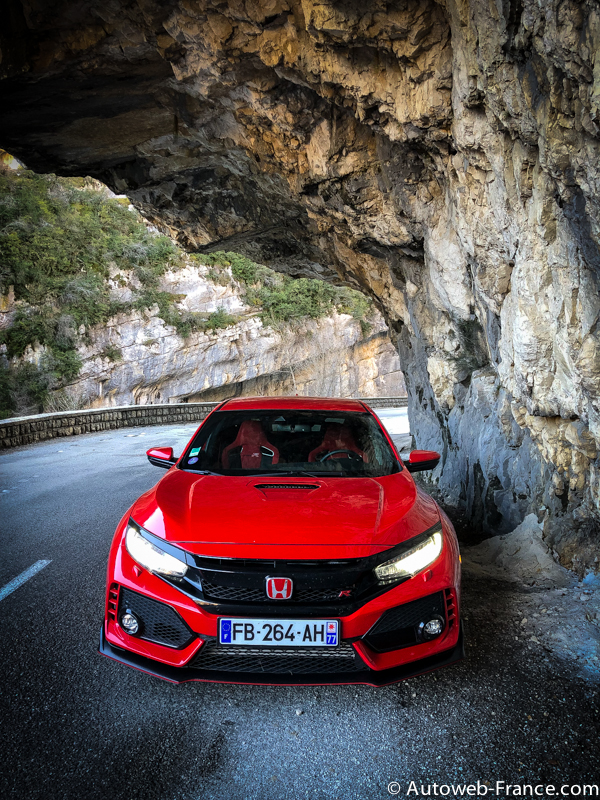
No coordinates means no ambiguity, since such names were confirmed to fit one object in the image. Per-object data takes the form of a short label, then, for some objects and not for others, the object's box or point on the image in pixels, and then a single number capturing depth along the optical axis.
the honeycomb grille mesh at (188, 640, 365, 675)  2.21
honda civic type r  2.22
